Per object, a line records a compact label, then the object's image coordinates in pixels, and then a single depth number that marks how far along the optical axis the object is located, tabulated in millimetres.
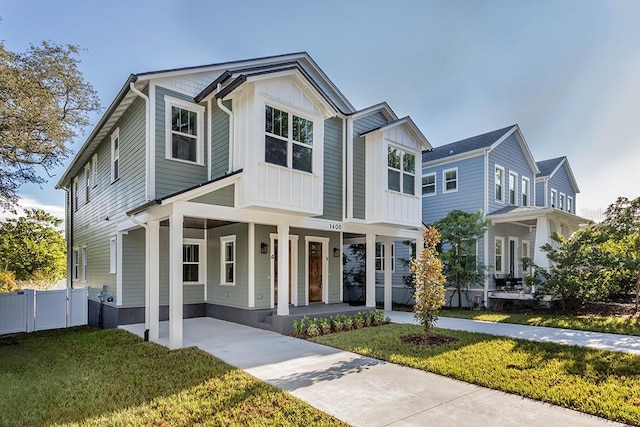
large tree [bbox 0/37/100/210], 9875
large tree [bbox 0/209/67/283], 28578
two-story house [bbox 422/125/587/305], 15484
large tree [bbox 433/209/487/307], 14344
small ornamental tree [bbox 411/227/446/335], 8438
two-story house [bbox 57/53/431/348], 8875
